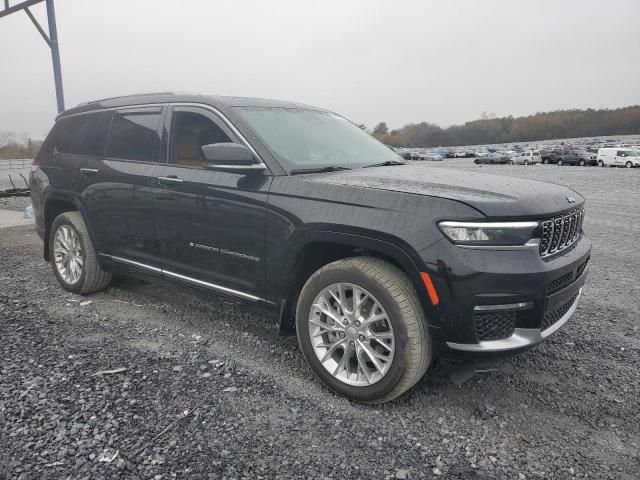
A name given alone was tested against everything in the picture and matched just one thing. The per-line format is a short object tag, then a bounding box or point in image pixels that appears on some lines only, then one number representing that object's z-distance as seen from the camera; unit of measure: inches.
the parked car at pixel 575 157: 1695.4
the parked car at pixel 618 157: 1505.9
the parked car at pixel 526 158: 1998.9
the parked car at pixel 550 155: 1878.7
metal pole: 430.9
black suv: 101.0
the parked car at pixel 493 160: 2114.2
